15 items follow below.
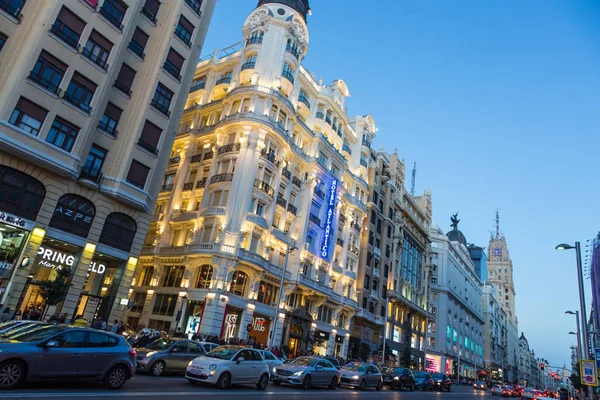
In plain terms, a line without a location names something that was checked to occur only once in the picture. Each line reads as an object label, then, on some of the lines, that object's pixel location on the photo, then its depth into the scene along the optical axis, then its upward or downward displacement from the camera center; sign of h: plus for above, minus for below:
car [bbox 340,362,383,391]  24.78 -0.37
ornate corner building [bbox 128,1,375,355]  36.56 +12.92
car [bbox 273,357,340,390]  19.39 -0.58
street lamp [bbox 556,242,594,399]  17.06 +3.89
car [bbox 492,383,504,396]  46.50 +0.28
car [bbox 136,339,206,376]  16.95 -0.75
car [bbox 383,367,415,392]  31.05 -0.17
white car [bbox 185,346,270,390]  15.07 -0.73
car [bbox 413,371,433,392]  33.75 -0.06
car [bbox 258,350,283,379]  19.55 -0.30
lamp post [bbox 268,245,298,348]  34.44 +1.63
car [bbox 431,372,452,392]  37.38 +0.09
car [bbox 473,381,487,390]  64.81 +0.60
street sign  16.34 +1.29
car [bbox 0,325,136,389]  10.22 -0.92
